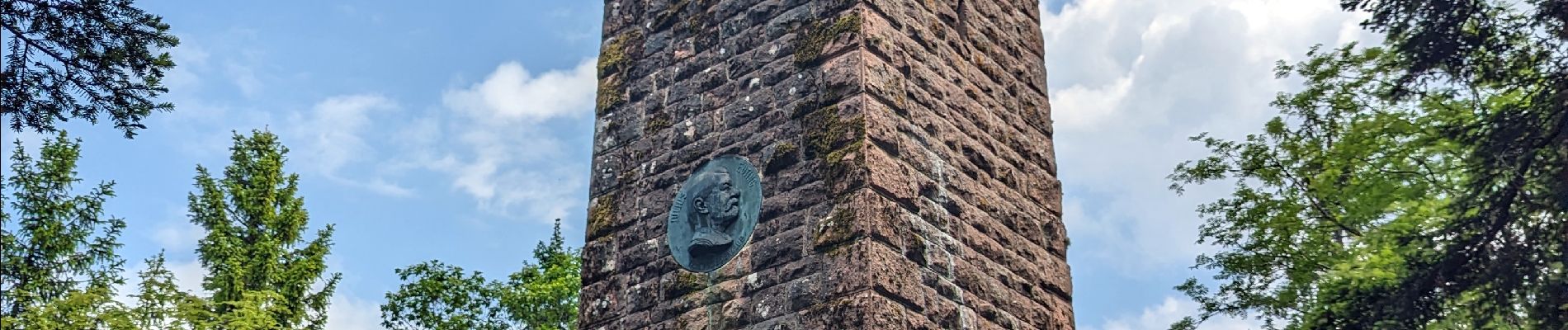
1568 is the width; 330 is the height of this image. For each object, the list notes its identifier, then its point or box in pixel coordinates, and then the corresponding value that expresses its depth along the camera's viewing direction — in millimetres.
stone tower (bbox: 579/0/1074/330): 7062
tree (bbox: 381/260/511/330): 21562
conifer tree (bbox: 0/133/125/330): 17594
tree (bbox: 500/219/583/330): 21125
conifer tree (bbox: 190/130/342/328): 20625
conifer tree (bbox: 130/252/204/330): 17969
